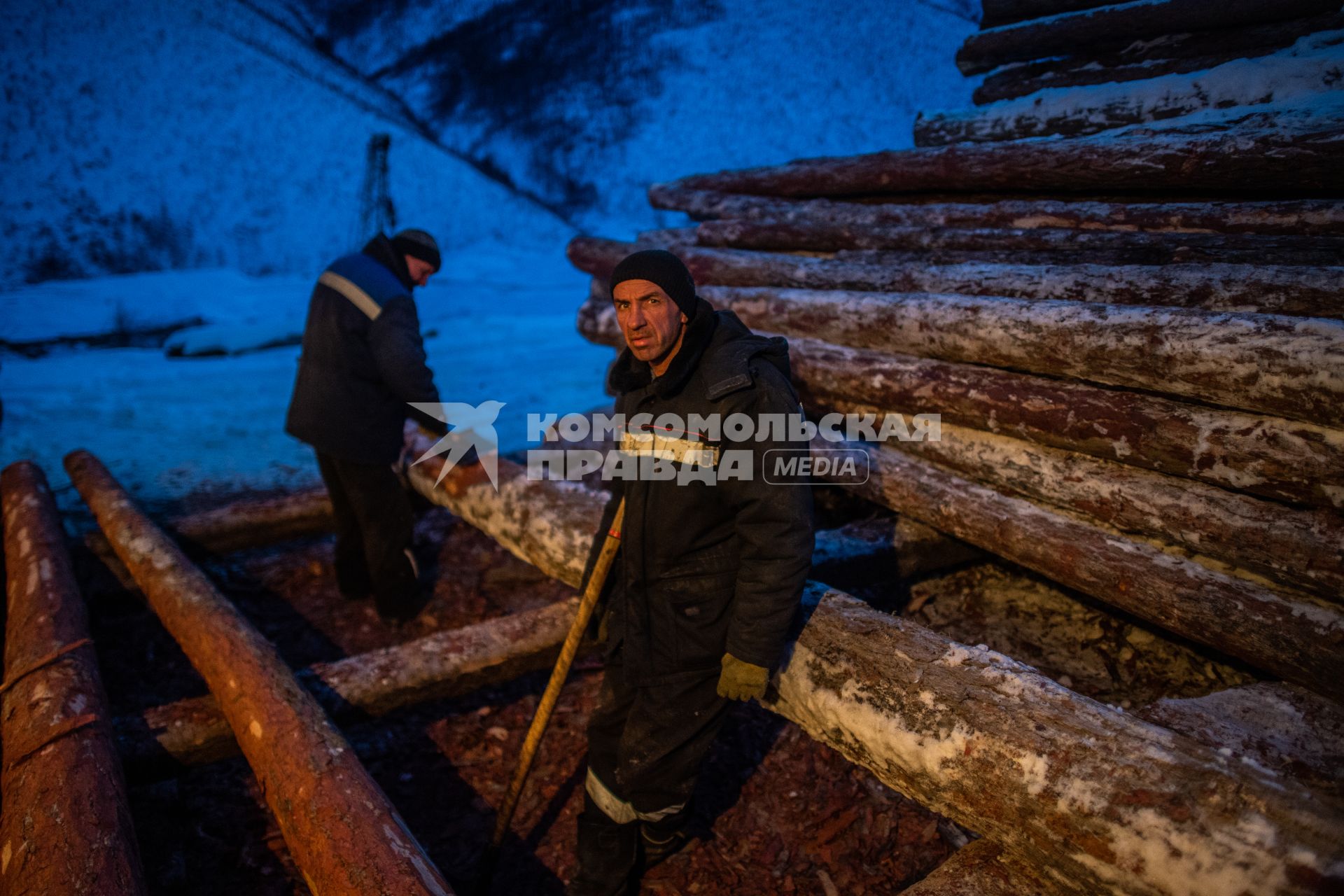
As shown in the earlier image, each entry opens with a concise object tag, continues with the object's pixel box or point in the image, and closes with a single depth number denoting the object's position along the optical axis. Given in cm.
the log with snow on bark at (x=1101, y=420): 262
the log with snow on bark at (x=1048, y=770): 149
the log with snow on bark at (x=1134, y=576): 241
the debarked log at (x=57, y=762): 189
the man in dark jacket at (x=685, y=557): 214
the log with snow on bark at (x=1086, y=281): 304
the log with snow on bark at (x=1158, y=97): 444
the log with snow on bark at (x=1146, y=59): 507
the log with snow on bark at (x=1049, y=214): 368
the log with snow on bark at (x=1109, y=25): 518
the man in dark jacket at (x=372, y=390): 393
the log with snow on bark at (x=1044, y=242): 341
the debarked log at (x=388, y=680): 268
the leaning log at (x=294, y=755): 192
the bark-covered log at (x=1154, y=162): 378
